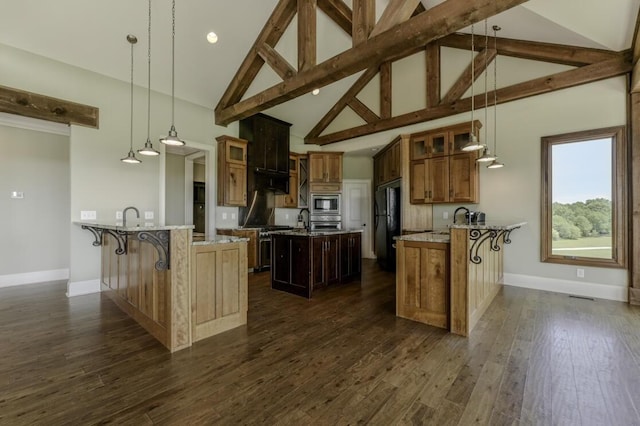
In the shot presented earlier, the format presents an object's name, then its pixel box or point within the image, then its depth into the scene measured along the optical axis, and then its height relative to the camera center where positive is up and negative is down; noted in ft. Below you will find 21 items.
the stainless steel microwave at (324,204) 21.59 +0.83
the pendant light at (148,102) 10.33 +6.11
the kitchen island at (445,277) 8.51 -2.12
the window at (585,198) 11.99 +0.79
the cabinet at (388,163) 17.79 +3.66
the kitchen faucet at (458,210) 15.61 +0.21
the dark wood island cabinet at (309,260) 12.44 -2.24
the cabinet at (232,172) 17.46 +2.77
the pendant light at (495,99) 14.34 +6.22
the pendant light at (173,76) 9.48 +7.47
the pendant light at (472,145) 10.57 +2.73
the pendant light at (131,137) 11.89 +3.99
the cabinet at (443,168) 15.08 +2.70
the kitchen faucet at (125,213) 13.10 +0.05
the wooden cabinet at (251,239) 17.29 -1.59
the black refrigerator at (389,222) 17.76 -0.49
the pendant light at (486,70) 14.15 +7.88
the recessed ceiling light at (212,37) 13.55 +8.88
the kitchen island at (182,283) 7.53 -2.13
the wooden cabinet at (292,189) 21.52 +2.02
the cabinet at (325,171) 21.53 +3.42
